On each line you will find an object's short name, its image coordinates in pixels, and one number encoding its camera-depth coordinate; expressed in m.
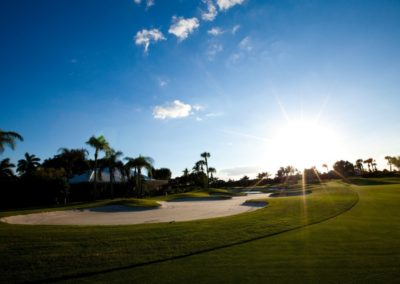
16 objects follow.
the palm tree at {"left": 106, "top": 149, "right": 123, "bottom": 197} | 43.09
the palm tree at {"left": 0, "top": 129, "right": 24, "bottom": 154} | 25.72
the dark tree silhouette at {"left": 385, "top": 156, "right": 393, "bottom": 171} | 106.81
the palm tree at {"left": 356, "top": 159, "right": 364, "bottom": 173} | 124.03
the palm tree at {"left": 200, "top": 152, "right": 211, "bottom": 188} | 79.31
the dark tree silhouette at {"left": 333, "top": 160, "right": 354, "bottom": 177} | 98.09
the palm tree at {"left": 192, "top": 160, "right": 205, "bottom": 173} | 81.50
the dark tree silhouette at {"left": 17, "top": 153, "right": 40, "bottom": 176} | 57.69
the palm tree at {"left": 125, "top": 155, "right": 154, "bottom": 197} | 45.38
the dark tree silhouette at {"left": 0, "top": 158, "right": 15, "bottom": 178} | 48.16
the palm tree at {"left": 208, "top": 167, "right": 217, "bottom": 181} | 85.00
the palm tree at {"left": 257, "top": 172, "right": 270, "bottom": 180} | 93.25
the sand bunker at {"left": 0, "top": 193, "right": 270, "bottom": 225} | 16.62
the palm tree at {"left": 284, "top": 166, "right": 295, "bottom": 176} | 101.00
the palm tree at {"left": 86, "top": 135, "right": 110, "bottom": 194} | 37.12
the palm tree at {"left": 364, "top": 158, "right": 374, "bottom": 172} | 121.69
